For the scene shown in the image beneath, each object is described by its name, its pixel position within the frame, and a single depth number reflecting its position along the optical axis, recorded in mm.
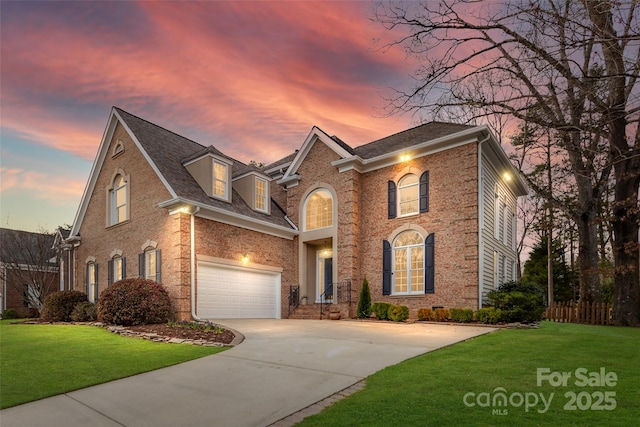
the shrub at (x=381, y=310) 16156
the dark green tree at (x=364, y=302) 17141
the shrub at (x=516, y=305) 14102
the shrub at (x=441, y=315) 15055
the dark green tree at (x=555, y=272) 32688
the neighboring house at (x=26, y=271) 27031
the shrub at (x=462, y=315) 14531
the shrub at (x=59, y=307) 17688
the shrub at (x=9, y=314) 25438
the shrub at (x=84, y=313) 16572
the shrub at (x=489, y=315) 13953
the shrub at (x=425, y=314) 15328
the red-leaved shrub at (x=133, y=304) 13656
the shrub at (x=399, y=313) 15508
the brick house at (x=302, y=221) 15852
